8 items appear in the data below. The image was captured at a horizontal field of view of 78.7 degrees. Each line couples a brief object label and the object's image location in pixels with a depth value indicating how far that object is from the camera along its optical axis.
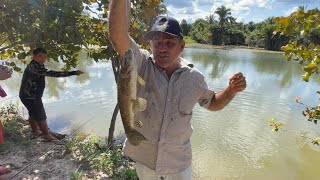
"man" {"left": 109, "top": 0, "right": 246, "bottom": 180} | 1.53
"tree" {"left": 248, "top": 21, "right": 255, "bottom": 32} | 49.41
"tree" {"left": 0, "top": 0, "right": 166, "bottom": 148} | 3.21
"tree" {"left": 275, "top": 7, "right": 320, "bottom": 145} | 1.27
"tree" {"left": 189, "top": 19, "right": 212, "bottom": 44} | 43.34
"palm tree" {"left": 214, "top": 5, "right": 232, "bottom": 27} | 44.10
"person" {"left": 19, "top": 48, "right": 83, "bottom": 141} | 3.65
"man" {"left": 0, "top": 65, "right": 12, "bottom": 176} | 2.70
